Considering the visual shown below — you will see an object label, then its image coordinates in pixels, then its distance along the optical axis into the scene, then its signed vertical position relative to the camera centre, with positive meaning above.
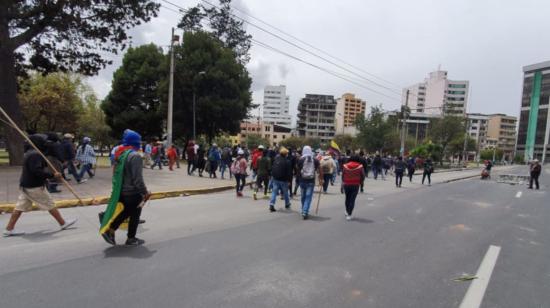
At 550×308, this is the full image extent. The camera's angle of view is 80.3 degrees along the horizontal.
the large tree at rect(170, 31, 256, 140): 30.30 +4.56
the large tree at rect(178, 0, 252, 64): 38.36 +12.55
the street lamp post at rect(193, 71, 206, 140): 29.46 +2.51
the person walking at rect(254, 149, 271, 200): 10.77 -1.16
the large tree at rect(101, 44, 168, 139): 33.66 +3.73
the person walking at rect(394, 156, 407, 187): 17.28 -1.31
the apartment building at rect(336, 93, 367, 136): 130.38 +13.84
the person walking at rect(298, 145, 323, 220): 7.96 -0.98
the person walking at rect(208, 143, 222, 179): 15.81 -1.24
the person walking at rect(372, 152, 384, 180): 21.53 -1.45
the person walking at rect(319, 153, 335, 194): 12.67 -1.05
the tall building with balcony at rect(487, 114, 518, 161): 134.90 +7.82
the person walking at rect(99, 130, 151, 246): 4.86 -0.90
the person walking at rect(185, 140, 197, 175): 16.77 -1.14
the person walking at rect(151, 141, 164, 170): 17.94 -1.39
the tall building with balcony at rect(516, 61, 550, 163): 110.62 +13.56
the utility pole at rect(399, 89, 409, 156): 31.86 +3.20
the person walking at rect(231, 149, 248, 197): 11.23 -1.15
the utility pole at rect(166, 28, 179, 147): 20.67 +1.34
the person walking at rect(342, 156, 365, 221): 8.02 -1.00
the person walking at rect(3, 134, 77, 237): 5.42 -1.00
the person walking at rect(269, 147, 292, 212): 8.70 -0.96
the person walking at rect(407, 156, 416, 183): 21.38 -1.49
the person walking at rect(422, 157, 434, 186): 19.52 -1.33
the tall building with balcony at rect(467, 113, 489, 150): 124.88 +8.26
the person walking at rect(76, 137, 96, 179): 11.77 -1.10
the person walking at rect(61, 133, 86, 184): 10.72 -0.92
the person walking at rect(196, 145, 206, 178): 16.42 -1.42
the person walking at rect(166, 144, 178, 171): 18.31 -1.39
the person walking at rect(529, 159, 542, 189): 19.23 -1.23
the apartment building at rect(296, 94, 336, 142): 113.94 +7.66
